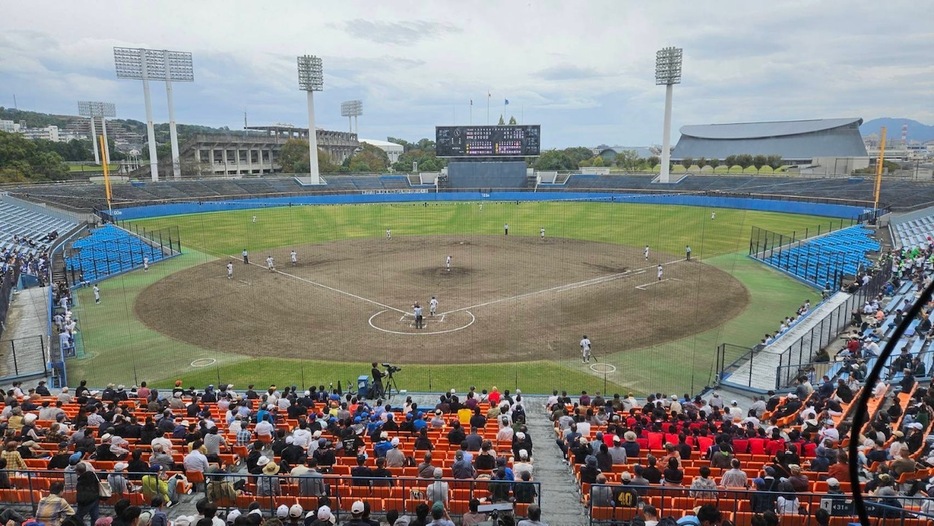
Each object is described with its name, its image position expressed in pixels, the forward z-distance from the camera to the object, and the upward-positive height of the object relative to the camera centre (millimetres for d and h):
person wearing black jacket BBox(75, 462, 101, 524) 8727 -4866
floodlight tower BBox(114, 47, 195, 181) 84875 +14375
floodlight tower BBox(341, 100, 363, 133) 148000 +14145
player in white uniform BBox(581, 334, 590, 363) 22219 -6896
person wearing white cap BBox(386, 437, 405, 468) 10820 -5334
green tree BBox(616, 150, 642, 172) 124125 +784
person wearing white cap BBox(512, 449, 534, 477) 10106 -5211
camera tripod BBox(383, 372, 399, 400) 18684 -7301
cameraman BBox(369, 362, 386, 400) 18031 -6744
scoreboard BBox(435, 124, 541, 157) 91325 +3558
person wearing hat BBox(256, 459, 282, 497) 9930 -5363
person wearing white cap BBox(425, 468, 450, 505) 9336 -5122
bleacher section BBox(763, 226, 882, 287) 33553 -5686
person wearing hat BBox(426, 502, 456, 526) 7797 -4637
